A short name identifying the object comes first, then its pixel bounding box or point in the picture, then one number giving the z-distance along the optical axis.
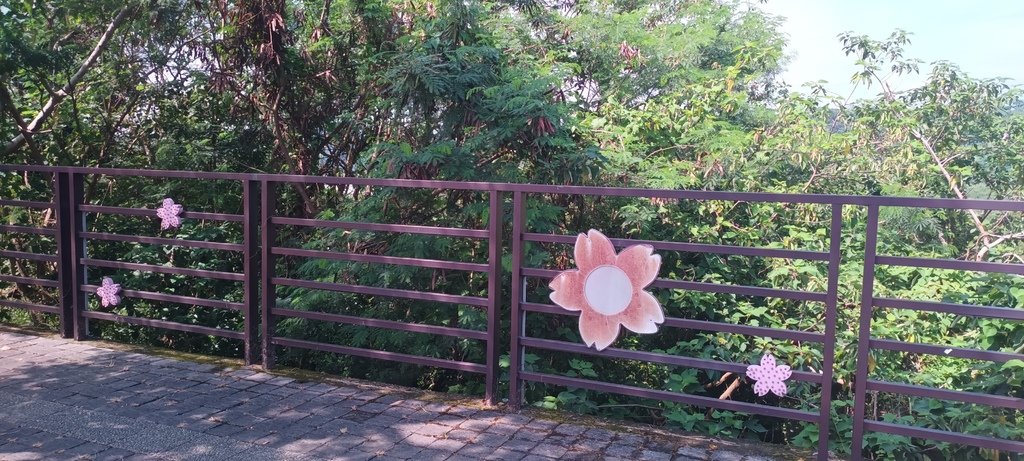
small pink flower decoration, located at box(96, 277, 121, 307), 6.63
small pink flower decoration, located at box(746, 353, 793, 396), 4.45
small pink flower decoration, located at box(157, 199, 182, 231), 6.27
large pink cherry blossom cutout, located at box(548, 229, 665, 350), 4.67
